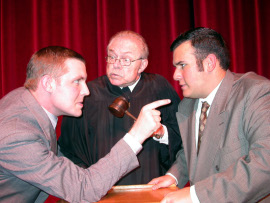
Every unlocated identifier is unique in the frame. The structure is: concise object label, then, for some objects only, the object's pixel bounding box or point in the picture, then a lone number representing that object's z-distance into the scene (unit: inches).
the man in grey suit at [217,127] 47.3
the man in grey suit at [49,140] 47.9
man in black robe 79.1
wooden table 45.6
